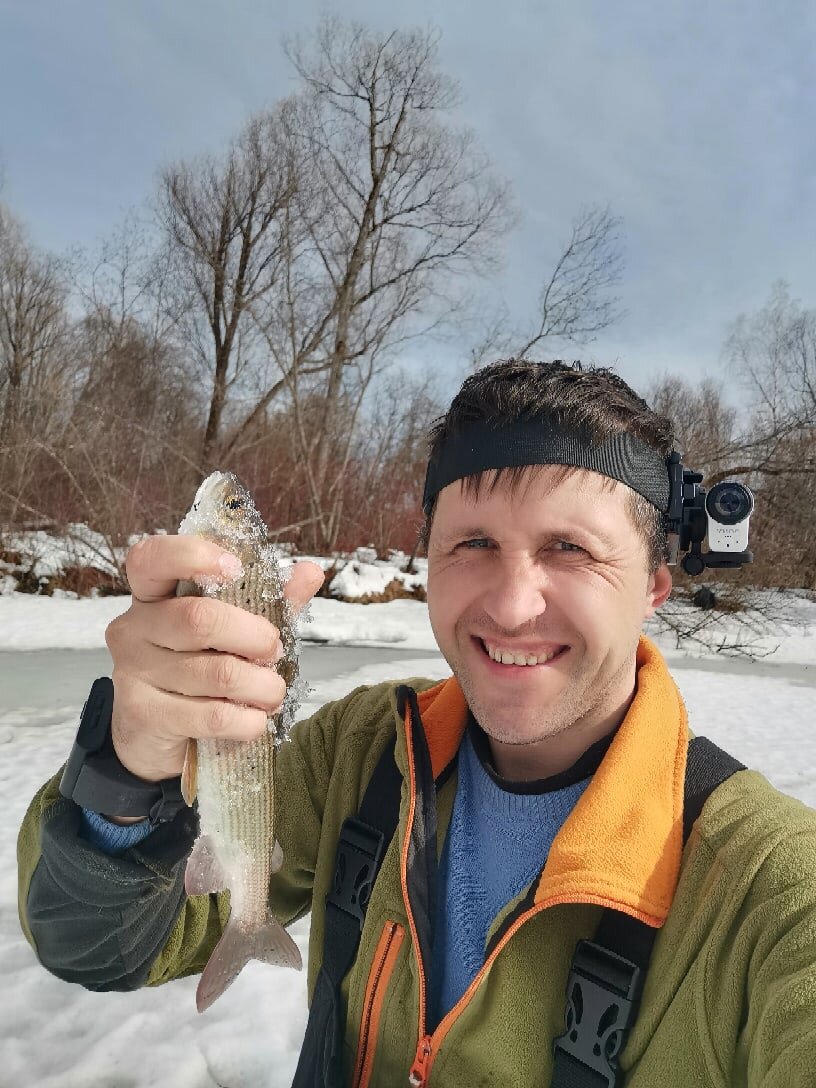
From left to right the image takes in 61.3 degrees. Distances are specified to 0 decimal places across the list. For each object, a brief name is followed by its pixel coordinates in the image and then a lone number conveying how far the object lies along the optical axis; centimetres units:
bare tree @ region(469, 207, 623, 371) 1793
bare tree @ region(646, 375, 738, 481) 1573
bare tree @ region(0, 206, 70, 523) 1931
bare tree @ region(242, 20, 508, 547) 1872
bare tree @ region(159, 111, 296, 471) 1855
